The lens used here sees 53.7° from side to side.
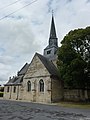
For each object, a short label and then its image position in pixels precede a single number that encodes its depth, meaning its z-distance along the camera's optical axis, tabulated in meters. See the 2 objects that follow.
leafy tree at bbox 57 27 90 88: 13.10
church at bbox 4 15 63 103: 15.95
